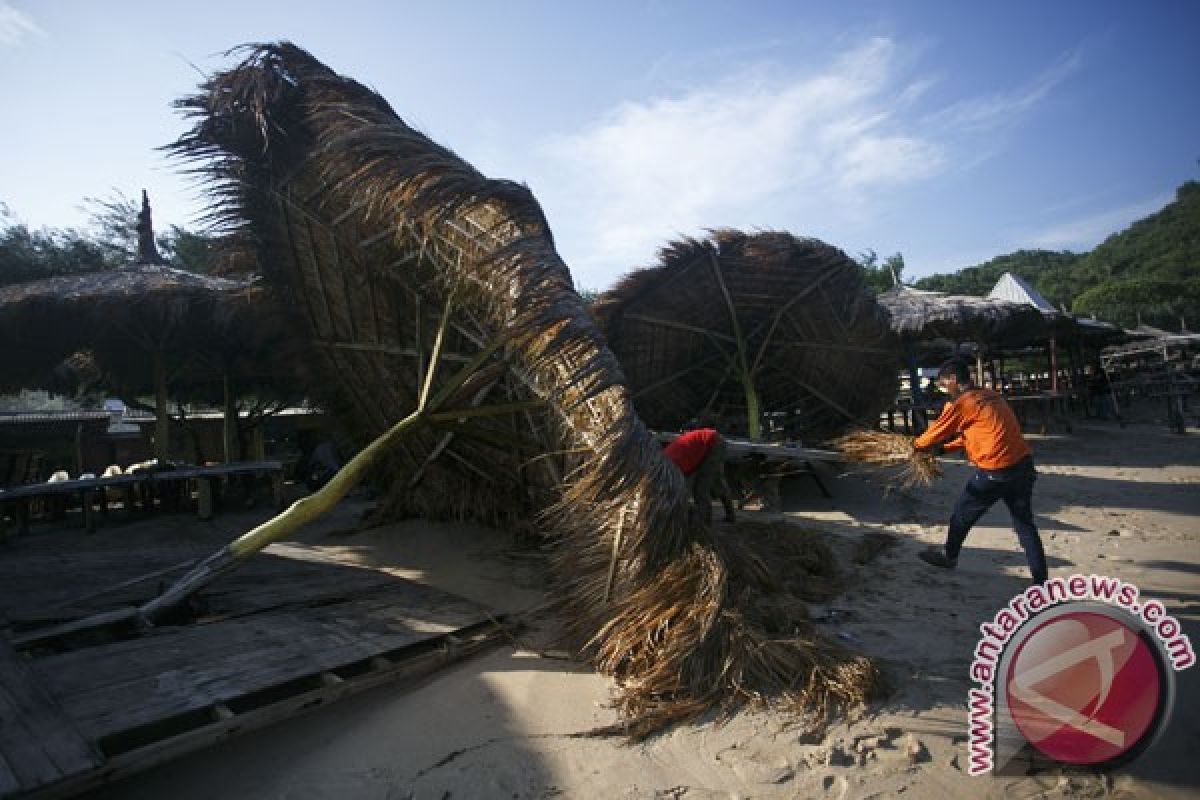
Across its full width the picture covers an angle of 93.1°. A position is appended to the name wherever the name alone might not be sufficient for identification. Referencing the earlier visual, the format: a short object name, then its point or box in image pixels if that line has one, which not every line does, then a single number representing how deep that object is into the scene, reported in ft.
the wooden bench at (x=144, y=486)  22.86
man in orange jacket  11.89
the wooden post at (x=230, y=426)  32.58
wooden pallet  6.34
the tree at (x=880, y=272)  108.37
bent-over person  14.87
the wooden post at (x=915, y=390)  36.68
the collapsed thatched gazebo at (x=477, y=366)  8.44
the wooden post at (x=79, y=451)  37.99
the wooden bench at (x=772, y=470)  21.15
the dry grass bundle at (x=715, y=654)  7.60
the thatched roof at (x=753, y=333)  25.30
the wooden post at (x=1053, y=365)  46.03
